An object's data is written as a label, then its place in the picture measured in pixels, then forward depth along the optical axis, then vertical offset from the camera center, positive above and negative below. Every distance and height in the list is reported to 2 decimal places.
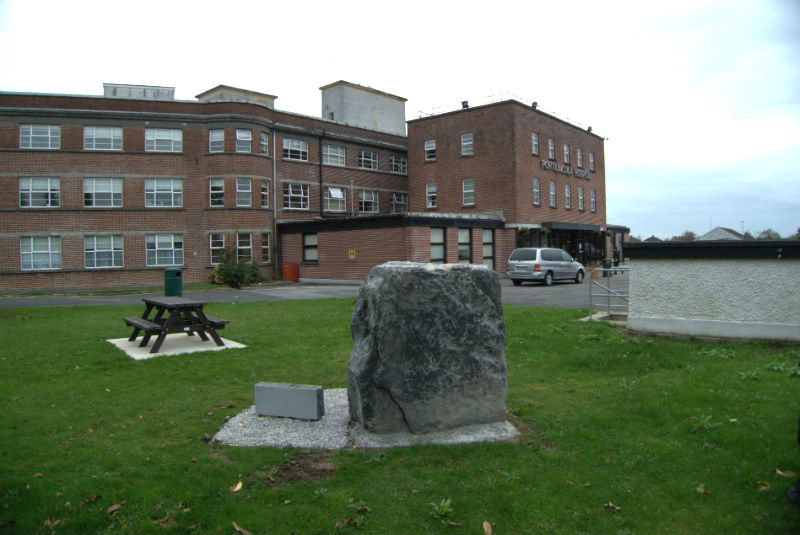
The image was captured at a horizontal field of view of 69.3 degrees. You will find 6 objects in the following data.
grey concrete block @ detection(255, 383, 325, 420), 5.97 -1.49
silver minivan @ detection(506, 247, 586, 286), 25.25 -0.52
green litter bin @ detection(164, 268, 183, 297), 19.20 -0.78
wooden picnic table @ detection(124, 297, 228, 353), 9.54 -1.09
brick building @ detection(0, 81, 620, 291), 29.19 +3.97
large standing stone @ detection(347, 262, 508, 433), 5.35 -0.89
